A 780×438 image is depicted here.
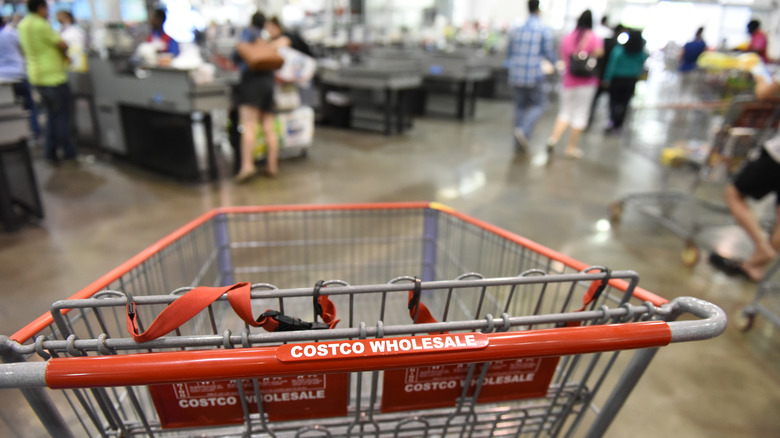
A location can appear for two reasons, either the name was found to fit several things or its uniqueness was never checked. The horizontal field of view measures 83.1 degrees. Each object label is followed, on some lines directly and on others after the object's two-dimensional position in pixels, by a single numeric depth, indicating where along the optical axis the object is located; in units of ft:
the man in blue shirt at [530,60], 19.01
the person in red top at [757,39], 26.22
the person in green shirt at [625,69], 22.80
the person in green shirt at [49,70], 15.74
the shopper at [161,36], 17.48
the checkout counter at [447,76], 27.43
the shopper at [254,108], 15.81
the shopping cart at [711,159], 10.74
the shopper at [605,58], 25.00
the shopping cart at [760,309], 8.14
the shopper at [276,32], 16.47
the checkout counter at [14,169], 11.29
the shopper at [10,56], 16.69
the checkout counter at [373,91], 22.52
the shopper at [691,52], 24.30
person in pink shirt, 18.32
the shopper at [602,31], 44.18
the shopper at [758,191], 9.55
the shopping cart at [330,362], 2.73
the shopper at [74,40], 18.70
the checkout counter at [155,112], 15.12
